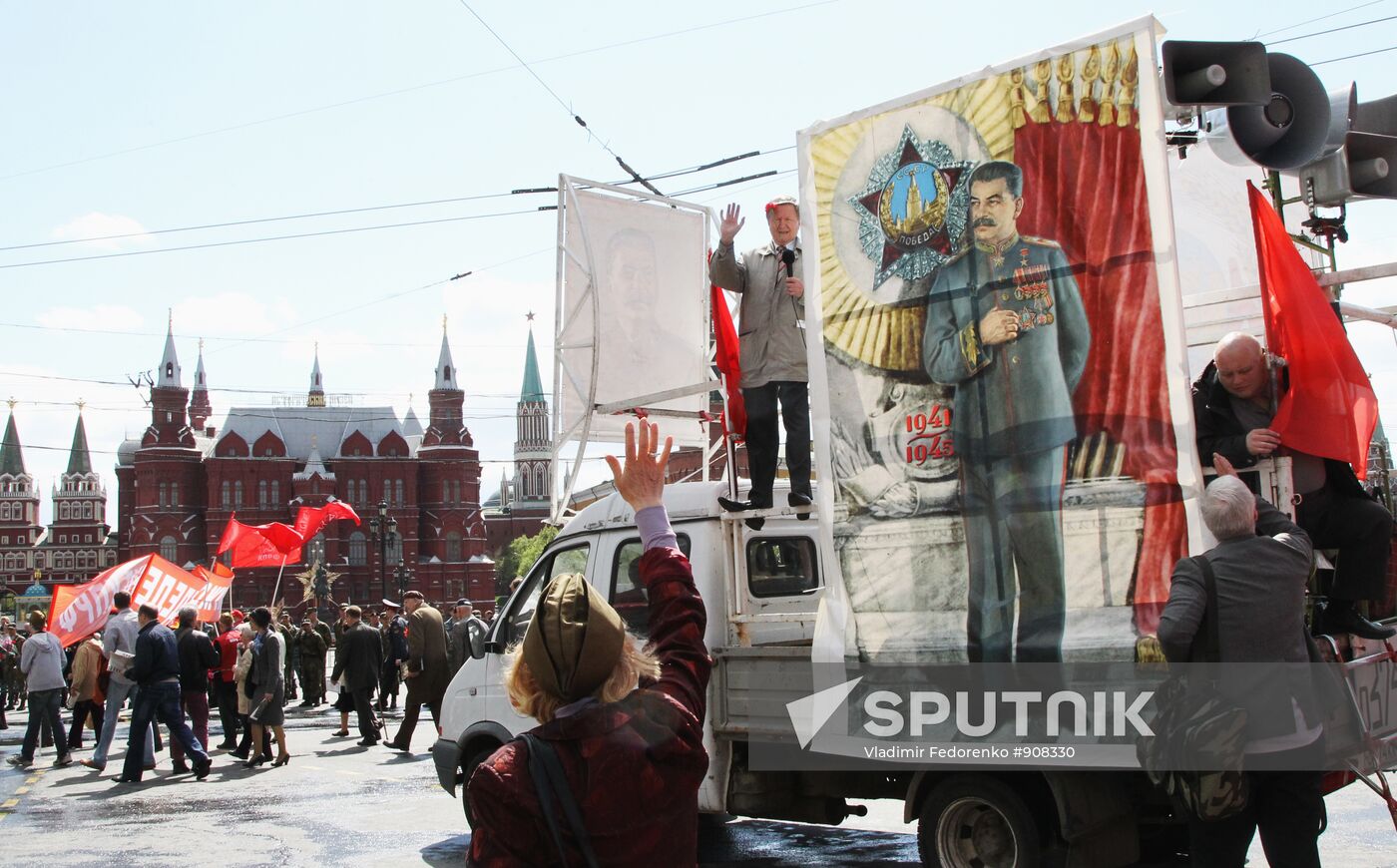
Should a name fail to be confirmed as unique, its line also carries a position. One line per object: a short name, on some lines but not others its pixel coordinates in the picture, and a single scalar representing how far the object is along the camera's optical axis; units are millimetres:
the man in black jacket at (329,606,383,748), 15148
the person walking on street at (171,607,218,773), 13023
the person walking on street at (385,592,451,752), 14328
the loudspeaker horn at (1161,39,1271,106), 5230
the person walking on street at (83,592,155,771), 13312
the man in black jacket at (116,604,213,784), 12375
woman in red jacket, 2398
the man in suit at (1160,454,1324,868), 4395
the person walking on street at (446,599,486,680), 17781
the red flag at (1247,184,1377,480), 5156
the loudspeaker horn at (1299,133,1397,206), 6418
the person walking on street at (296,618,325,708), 21219
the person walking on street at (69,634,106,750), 14484
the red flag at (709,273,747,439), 7621
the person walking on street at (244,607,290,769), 13312
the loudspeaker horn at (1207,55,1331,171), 5941
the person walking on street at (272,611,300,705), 23625
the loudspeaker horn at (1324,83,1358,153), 6270
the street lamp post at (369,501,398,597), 56834
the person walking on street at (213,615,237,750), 15070
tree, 118438
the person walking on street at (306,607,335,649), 21781
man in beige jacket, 7438
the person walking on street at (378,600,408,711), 19922
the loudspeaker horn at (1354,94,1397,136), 6754
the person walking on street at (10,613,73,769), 14414
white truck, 5559
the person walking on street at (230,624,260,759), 13719
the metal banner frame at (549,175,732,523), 9969
